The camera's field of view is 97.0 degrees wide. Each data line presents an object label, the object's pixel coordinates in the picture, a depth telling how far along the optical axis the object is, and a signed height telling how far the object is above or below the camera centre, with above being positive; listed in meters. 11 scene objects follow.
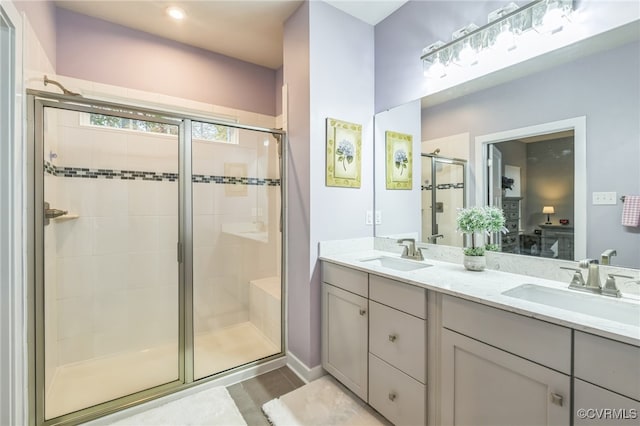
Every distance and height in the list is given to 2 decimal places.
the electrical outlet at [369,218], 2.30 -0.07
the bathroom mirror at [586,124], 1.21 +0.45
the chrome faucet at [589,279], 1.21 -0.30
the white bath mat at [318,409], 1.60 -1.19
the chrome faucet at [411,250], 1.99 -0.29
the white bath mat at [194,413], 1.61 -1.22
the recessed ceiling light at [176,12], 2.14 +1.52
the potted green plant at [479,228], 1.61 -0.10
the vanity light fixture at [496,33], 1.38 +0.99
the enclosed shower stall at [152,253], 1.91 -0.36
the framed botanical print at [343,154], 2.09 +0.43
